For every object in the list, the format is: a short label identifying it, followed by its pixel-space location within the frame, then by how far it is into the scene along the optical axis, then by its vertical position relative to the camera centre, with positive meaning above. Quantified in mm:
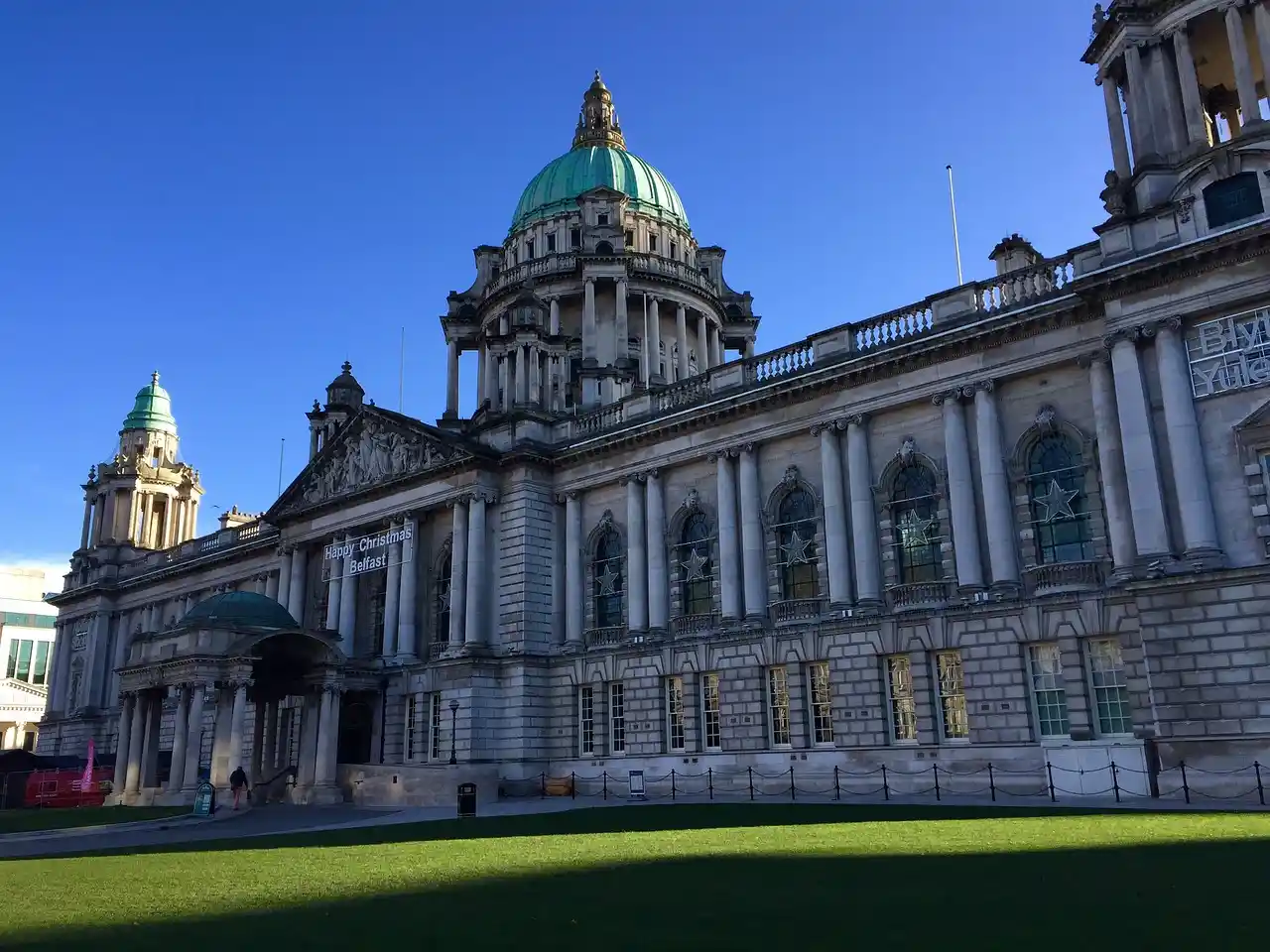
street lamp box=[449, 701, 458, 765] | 42162 +1488
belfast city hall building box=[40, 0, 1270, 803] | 27500 +6809
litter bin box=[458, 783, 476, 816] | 29156 -1391
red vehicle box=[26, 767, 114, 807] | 47750 -1400
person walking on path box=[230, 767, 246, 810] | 37438 -932
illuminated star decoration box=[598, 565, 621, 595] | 43750 +6856
